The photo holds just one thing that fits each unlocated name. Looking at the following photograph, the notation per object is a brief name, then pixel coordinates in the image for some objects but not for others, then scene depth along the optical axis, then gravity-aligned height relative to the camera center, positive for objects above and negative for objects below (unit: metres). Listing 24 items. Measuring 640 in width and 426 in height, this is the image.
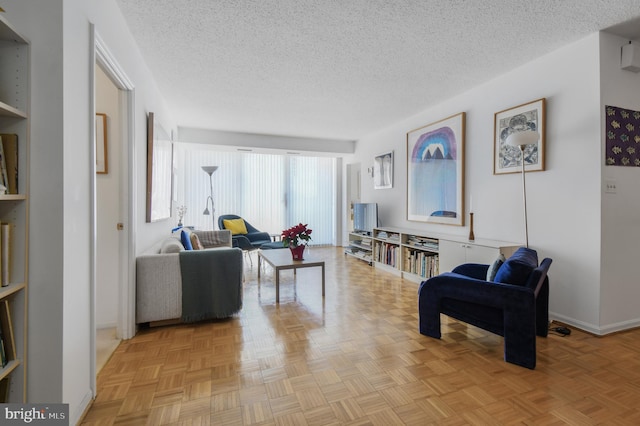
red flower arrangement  3.68 -0.29
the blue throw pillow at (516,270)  2.14 -0.42
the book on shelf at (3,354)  1.27 -0.61
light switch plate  2.59 +0.23
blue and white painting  3.99 +0.60
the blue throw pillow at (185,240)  3.56 -0.33
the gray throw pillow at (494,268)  2.48 -0.47
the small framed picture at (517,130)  2.98 +0.84
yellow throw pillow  5.86 -0.26
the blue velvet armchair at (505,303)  2.06 -0.70
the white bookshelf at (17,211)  1.33 +0.01
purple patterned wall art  2.61 +0.68
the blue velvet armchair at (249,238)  5.31 -0.49
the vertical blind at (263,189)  6.82 +0.58
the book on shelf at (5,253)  1.27 -0.17
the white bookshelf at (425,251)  3.23 -0.51
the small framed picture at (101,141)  2.67 +0.65
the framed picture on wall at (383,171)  5.50 +0.81
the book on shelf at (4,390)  1.32 -0.79
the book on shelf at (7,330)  1.29 -0.51
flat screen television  5.48 -0.09
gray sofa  2.68 -0.66
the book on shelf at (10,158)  1.33 +0.25
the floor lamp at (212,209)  6.76 +0.08
